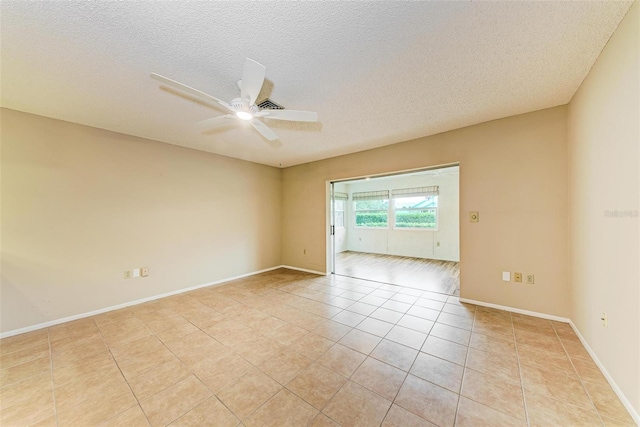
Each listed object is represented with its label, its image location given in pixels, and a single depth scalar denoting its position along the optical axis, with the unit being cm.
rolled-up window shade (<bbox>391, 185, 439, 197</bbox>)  606
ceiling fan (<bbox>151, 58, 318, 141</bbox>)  149
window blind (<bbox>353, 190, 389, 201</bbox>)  682
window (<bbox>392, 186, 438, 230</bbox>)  615
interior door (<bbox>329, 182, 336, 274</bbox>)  479
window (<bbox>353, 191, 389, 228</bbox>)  694
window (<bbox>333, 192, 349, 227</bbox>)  729
